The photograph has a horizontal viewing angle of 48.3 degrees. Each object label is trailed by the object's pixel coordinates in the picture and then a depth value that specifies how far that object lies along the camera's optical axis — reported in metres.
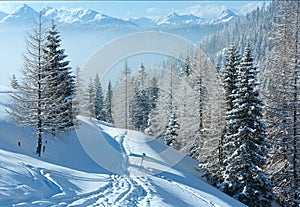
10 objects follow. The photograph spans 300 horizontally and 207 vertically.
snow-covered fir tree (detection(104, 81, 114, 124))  67.69
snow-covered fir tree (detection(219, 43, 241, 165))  27.19
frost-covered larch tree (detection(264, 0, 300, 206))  23.75
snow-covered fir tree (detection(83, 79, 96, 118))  61.53
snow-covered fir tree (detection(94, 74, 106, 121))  63.06
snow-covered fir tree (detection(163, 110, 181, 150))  40.31
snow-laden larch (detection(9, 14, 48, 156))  23.25
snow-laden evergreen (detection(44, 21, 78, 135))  27.95
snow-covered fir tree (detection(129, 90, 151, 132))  58.71
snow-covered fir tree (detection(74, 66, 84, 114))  61.91
